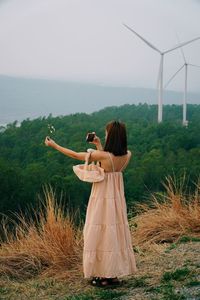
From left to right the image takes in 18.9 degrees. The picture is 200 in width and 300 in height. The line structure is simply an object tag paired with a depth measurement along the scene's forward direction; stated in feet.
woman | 12.96
